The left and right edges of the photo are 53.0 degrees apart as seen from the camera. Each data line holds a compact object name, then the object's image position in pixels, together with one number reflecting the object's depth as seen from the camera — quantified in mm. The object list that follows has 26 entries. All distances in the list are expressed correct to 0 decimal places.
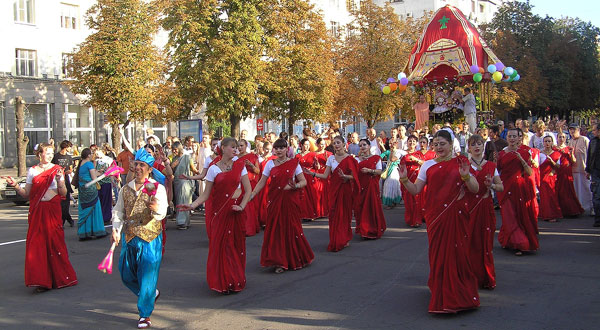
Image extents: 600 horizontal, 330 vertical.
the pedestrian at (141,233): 6109
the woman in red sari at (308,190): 13633
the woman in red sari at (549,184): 12406
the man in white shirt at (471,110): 21594
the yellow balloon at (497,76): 21125
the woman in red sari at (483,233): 7059
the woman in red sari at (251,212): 10773
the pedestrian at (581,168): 13289
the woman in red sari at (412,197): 12179
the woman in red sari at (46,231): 7770
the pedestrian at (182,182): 13055
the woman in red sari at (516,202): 9000
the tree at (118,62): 25969
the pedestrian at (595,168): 11227
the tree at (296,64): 26859
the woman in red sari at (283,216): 8547
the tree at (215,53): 24547
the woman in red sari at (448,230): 6125
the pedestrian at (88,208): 11797
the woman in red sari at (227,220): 7316
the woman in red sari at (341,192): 9930
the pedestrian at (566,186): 12867
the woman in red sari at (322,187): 14172
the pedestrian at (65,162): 12594
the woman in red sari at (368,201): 10859
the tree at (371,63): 32938
